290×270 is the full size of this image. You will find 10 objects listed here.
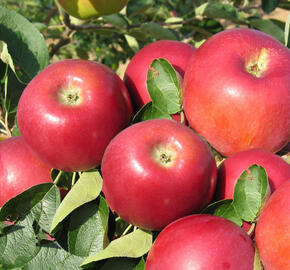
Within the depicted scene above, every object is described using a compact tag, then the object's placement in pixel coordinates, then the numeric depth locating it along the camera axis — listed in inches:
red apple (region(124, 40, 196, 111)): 17.1
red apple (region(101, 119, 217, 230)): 13.8
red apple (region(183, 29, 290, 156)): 15.2
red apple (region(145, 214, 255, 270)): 13.2
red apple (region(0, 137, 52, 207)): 16.3
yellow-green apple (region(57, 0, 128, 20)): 18.9
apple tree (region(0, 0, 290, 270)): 14.1
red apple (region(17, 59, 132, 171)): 15.1
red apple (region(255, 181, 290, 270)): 13.3
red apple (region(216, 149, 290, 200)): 14.8
